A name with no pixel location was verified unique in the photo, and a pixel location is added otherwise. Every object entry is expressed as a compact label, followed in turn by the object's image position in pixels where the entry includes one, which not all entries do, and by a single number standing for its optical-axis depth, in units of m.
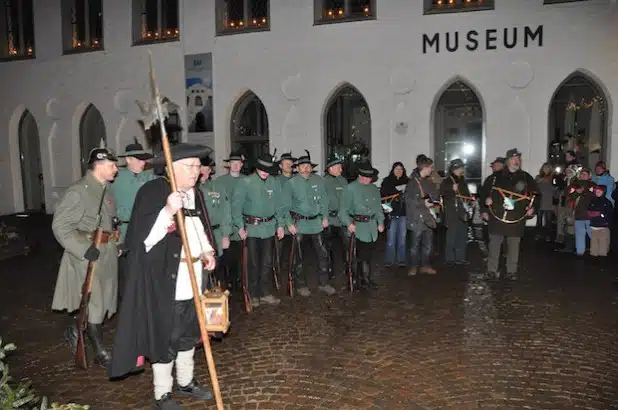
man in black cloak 3.99
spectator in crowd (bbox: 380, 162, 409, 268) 9.86
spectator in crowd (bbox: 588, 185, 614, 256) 10.56
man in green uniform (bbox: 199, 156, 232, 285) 7.35
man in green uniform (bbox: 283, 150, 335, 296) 8.10
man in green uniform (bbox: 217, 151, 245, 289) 7.99
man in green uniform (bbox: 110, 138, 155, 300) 7.27
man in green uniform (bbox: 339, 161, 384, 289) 8.33
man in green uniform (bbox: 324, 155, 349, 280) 8.64
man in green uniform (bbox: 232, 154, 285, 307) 7.59
